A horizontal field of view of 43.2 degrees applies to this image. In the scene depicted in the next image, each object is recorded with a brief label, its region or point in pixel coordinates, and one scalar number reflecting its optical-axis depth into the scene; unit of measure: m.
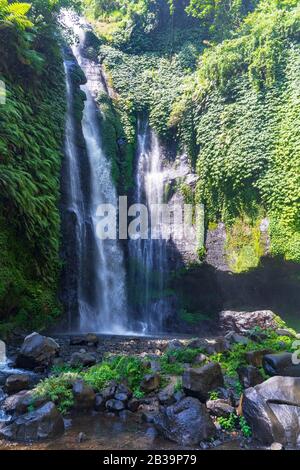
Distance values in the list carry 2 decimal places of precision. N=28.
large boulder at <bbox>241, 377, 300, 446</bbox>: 4.39
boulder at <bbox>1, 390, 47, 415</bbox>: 5.07
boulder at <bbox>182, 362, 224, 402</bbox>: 5.34
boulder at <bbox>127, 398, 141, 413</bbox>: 5.37
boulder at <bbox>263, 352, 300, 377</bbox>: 6.03
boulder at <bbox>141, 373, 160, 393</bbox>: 5.91
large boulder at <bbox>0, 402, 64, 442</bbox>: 4.48
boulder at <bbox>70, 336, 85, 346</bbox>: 9.34
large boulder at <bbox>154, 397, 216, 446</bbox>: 4.47
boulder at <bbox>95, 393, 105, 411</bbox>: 5.40
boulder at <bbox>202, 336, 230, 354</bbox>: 7.75
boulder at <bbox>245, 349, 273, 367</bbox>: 6.65
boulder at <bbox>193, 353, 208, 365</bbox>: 7.00
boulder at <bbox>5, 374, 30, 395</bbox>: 5.87
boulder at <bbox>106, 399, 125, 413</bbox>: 5.34
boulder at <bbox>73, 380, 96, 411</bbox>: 5.38
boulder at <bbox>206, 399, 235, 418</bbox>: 4.98
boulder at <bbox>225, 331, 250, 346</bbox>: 8.16
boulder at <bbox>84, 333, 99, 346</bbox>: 9.46
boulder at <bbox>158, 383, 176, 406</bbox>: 5.41
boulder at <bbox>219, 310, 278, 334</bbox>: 12.29
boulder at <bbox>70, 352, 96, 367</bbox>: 7.19
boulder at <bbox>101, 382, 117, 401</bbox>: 5.53
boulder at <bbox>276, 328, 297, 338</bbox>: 10.09
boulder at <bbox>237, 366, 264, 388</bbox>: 5.93
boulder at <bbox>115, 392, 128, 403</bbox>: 5.49
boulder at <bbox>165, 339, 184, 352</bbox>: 8.25
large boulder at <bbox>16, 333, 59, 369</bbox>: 7.15
